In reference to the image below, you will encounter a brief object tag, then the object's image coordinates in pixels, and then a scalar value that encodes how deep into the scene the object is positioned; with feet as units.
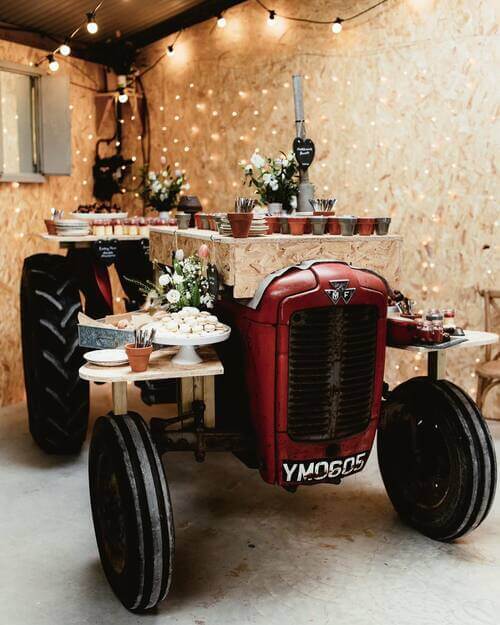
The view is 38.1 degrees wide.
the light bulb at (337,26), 17.72
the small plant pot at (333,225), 11.19
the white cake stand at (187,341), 9.65
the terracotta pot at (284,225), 11.42
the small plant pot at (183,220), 13.67
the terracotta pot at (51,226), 16.38
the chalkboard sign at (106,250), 16.15
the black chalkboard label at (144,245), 16.96
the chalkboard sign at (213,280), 10.61
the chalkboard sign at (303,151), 13.34
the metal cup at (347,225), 10.98
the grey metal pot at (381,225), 11.22
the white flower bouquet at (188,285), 10.82
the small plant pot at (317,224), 11.13
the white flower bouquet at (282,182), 14.69
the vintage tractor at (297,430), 8.98
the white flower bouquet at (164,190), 19.44
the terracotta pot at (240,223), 10.47
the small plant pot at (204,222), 13.15
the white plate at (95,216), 17.66
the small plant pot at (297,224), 11.20
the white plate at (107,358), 9.64
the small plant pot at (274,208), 14.32
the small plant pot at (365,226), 11.14
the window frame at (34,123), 17.26
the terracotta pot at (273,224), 11.64
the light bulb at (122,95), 19.80
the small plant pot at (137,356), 9.30
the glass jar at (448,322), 11.34
